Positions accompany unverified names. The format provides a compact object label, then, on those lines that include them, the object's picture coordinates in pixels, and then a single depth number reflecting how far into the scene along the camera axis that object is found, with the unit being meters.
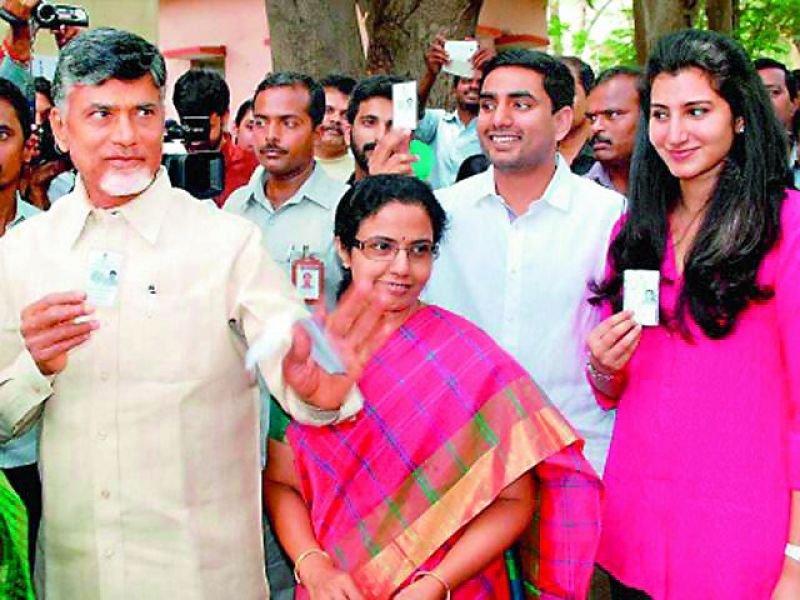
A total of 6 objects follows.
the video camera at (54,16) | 4.13
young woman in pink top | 2.34
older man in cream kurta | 2.23
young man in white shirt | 3.15
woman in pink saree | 2.36
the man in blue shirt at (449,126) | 5.44
